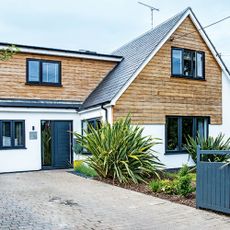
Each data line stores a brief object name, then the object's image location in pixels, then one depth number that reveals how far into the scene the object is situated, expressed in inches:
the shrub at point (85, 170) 415.4
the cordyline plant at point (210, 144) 449.0
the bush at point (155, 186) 309.5
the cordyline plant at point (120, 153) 372.1
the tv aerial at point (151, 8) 638.7
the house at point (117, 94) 469.7
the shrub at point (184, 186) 284.4
